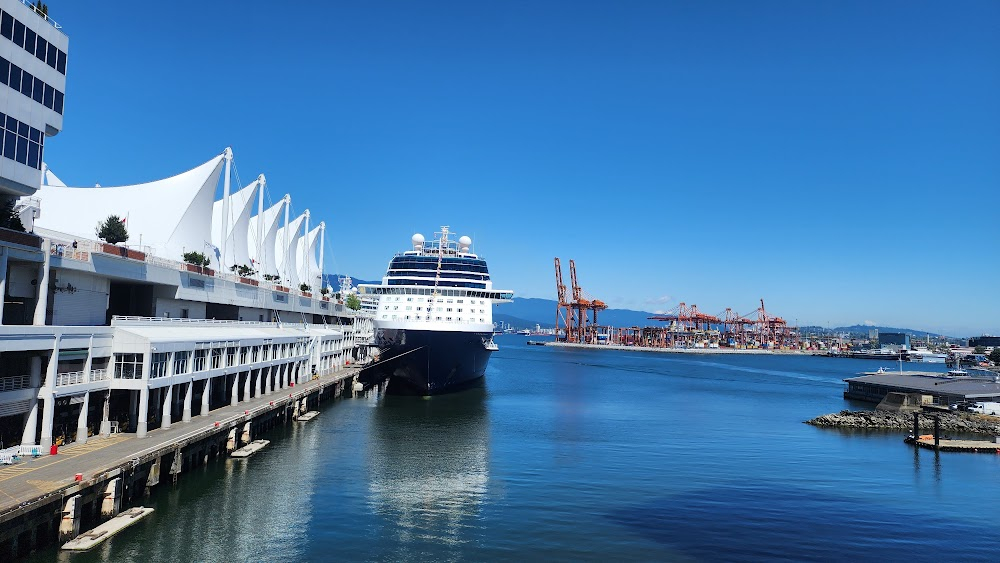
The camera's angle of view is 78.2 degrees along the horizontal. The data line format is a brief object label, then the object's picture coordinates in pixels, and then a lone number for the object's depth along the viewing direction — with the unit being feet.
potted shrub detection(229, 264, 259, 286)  190.90
